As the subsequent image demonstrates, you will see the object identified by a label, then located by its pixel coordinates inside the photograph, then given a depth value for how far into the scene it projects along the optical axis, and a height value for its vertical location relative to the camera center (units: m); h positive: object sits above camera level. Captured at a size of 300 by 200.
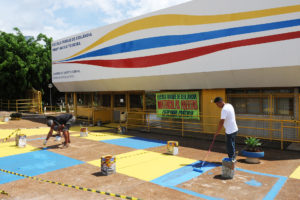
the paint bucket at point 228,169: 6.75 -1.90
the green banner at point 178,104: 14.61 -0.24
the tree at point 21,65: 29.62 +4.62
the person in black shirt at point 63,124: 10.73 -0.95
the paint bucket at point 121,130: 15.15 -1.77
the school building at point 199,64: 10.54 +1.89
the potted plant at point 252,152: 8.15 -1.76
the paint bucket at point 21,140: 11.09 -1.68
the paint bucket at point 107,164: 7.18 -1.85
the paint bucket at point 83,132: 13.90 -1.71
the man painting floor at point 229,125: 7.39 -0.77
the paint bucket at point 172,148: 9.60 -1.86
